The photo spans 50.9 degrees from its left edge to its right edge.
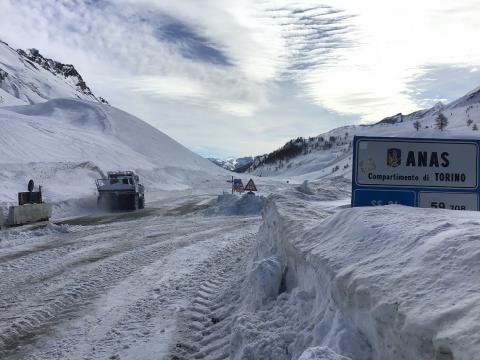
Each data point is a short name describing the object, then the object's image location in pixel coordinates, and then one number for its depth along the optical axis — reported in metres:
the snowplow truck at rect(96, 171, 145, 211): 27.39
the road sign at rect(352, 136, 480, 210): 9.05
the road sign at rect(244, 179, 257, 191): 28.12
